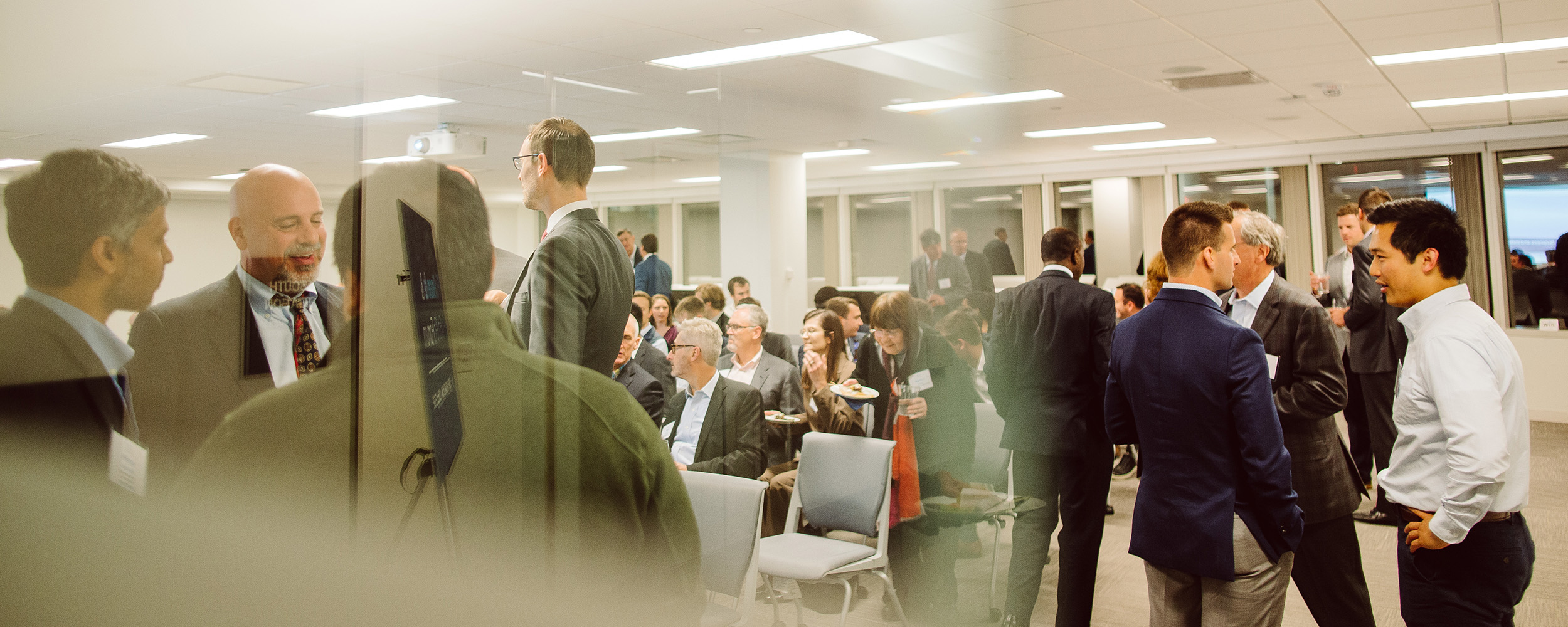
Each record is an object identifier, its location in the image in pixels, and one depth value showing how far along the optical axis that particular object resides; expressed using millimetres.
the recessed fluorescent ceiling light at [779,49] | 4695
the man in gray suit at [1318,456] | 2471
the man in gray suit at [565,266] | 1478
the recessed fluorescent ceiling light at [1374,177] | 9664
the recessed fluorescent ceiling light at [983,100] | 6395
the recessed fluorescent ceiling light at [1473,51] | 5266
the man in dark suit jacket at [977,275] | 4100
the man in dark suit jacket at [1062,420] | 3213
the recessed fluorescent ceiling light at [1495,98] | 7016
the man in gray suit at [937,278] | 4020
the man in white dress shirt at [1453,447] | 1900
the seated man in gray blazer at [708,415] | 1887
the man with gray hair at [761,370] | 2537
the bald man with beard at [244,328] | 892
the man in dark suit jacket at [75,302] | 815
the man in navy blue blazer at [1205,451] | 2059
